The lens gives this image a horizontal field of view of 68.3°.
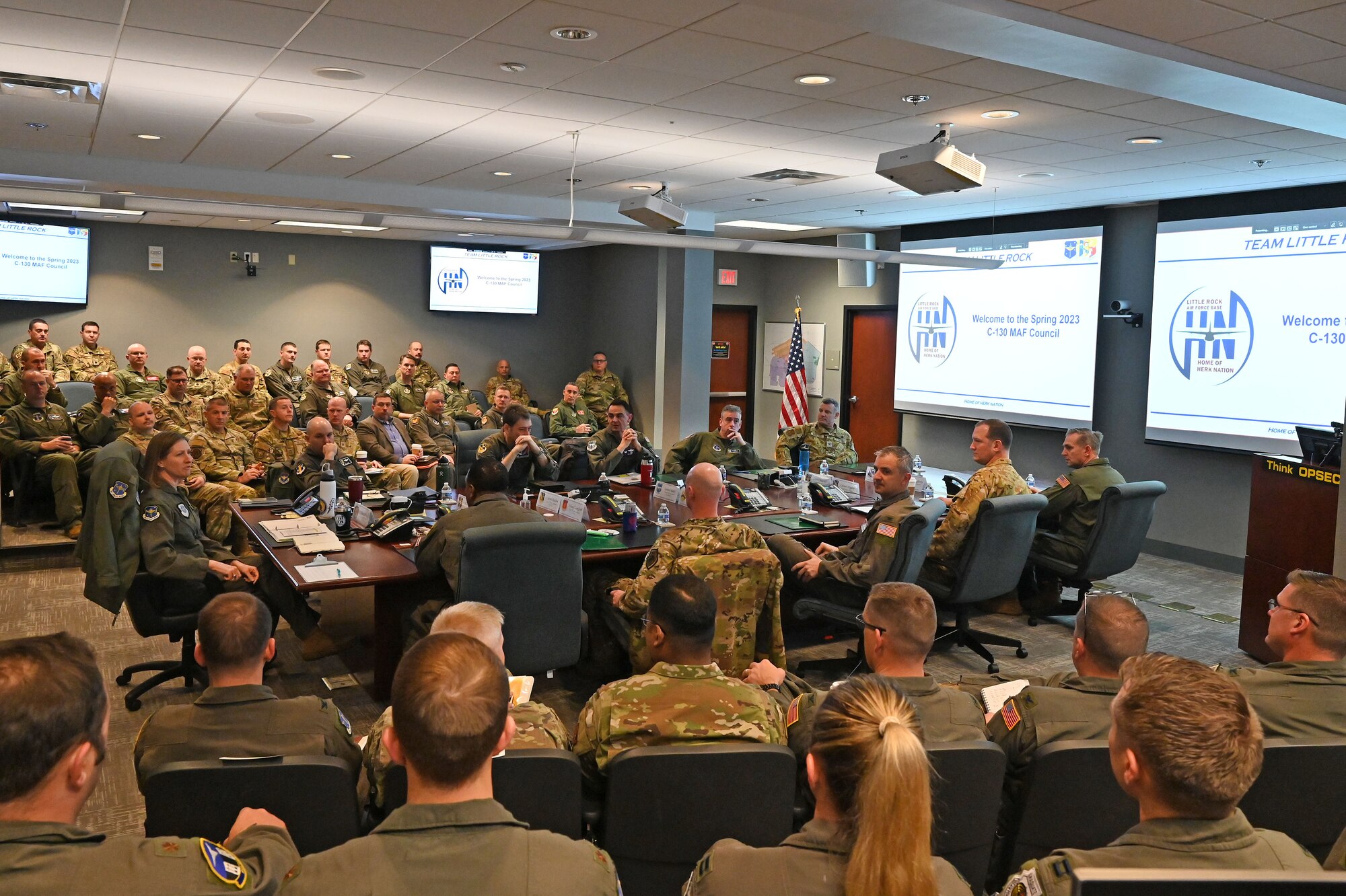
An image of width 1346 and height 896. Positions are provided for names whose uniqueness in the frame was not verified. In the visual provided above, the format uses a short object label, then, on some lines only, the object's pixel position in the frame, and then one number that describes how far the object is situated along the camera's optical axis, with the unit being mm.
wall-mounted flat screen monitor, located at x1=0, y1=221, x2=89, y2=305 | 10516
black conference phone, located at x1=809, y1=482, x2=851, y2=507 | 6141
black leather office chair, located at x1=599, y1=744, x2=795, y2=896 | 2248
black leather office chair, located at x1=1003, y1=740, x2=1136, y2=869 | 2365
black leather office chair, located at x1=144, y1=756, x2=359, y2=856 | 2025
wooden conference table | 4293
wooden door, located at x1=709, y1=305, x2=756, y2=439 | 13461
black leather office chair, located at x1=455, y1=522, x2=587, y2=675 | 4000
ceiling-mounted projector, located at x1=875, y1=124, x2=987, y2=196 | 5078
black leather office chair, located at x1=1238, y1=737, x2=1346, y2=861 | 2359
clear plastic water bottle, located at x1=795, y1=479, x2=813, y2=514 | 5965
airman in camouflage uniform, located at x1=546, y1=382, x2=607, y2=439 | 10891
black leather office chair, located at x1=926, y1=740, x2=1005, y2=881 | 2260
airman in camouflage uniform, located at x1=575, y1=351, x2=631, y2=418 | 12562
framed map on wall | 12602
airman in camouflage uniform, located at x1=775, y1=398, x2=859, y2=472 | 8125
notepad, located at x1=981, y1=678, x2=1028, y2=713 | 2838
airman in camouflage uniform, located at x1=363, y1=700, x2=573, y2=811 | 2279
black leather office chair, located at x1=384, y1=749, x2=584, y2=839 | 2186
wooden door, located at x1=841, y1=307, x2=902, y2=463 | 11656
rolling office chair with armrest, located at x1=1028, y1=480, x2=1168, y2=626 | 5633
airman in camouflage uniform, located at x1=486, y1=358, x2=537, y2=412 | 13273
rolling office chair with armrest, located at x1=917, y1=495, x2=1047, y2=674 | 5090
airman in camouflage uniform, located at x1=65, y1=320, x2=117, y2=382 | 10438
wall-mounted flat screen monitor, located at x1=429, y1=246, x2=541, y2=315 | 13016
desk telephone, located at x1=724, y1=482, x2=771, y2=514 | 5980
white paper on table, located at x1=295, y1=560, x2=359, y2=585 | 4152
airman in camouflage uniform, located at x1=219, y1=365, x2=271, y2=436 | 9184
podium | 5180
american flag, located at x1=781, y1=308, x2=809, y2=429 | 10570
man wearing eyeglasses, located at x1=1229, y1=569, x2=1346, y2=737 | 2619
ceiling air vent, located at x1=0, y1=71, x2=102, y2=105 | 5070
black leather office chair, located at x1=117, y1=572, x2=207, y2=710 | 4418
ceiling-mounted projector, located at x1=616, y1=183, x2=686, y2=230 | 6469
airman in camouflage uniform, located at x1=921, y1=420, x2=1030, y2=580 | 5273
